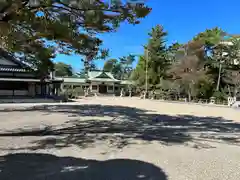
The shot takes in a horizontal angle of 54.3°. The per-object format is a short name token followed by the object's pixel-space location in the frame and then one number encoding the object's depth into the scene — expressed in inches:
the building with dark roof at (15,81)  918.4
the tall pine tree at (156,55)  1439.5
